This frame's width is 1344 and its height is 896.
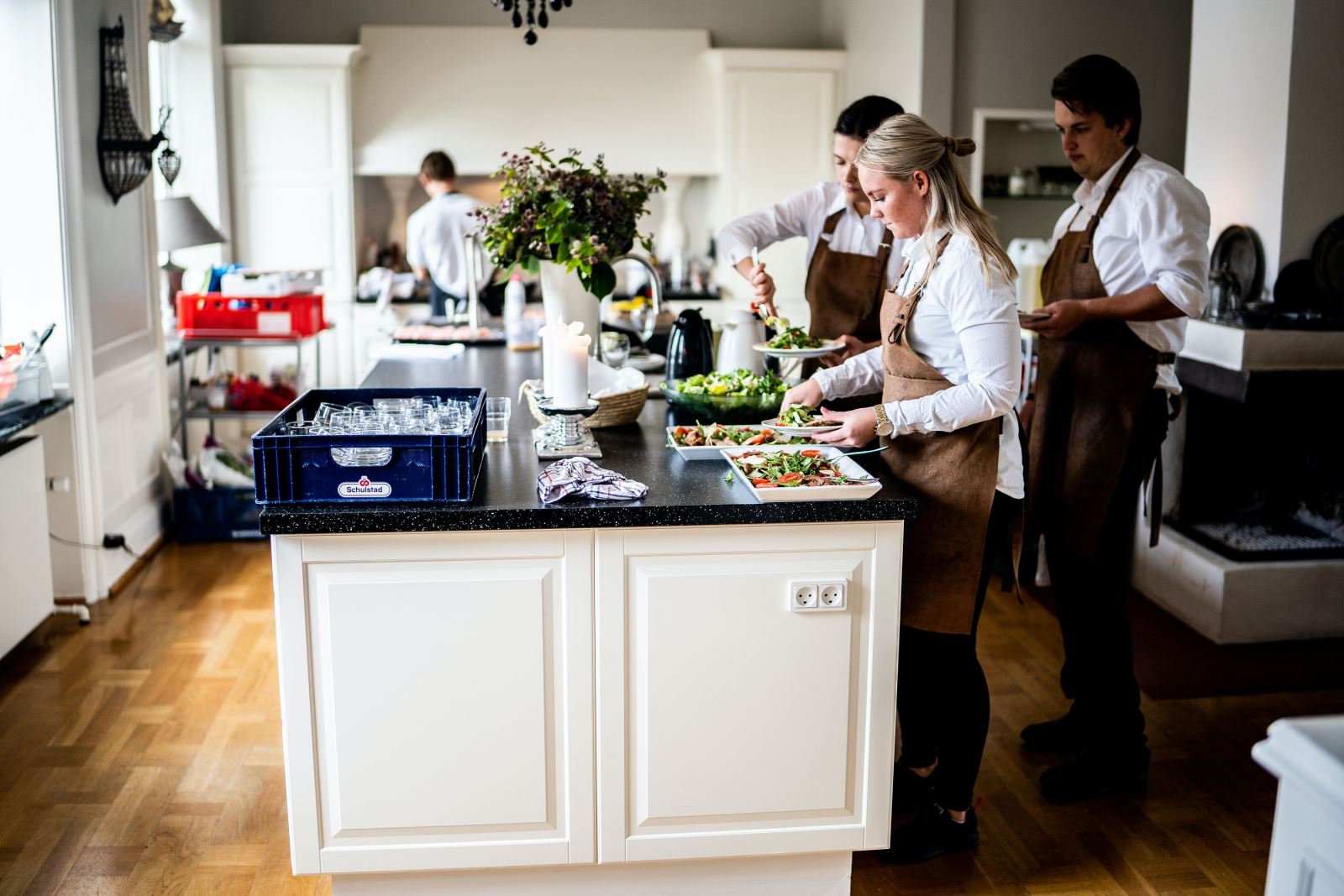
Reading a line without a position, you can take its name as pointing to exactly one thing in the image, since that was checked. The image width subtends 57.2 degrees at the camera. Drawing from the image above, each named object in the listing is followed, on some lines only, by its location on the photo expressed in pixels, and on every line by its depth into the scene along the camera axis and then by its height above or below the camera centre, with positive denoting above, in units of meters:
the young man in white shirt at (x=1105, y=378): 2.95 -0.31
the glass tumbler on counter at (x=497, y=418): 2.85 -0.39
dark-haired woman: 3.34 -0.02
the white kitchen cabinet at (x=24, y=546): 3.78 -0.93
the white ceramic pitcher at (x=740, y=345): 3.28 -0.25
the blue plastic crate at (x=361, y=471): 2.23 -0.40
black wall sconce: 4.48 +0.43
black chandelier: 3.73 +0.73
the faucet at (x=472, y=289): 4.66 -0.14
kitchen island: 2.31 -0.83
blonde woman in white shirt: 2.38 -0.34
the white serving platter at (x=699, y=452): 2.62 -0.42
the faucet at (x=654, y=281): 3.71 -0.09
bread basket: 2.94 -0.37
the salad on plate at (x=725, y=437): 2.66 -0.40
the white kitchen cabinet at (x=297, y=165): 7.06 +0.48
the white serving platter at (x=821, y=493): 2.30 -0.45
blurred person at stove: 6.64 +0.10
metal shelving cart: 5.40 -0.44
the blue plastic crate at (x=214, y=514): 5.22 -1.11
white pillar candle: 2.64 -0.24
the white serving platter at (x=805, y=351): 3.09 -0.25
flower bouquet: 3.58 +0.10
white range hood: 7.40 +0.92
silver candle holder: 2.67 -0.40
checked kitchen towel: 2.31 -0.44
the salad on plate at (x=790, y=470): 2.36 -0.42
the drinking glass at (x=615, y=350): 3.70 -0.29
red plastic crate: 5.46 -0.29
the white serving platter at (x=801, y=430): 2.61 -0.37
